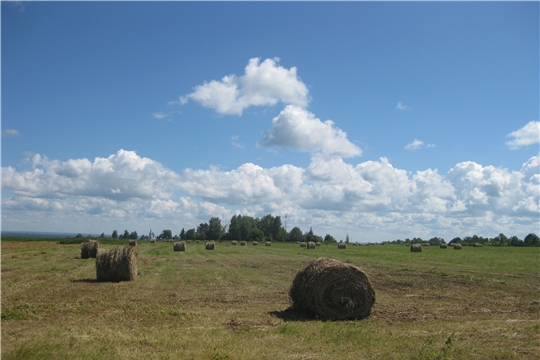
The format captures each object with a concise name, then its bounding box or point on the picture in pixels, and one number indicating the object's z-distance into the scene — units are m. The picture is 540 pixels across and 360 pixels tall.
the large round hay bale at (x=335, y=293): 11.64
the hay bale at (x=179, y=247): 49.62
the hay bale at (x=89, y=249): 34.19
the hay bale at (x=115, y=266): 19.12
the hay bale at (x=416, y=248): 52.12
